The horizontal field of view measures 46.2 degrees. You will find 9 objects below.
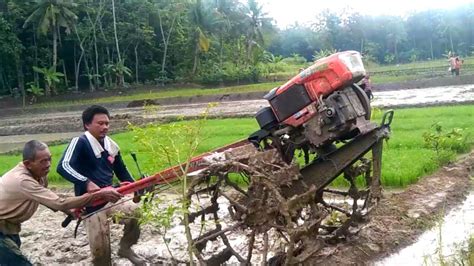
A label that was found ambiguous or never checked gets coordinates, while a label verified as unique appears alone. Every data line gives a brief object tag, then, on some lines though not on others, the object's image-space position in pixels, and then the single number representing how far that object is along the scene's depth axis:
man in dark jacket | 5.03
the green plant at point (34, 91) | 40.59
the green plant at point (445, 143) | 9.49
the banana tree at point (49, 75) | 40.12
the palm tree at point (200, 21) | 44.25
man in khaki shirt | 4.55
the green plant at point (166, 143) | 3.90
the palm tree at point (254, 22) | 47.50
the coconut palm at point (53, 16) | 39.56
